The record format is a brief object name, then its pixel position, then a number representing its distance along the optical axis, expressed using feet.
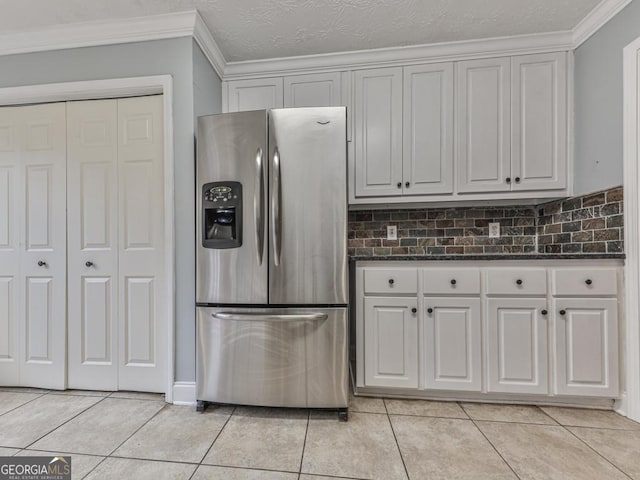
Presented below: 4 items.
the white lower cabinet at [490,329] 5.66
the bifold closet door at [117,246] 6.52
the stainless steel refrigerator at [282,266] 5.56
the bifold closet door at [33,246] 6.73
